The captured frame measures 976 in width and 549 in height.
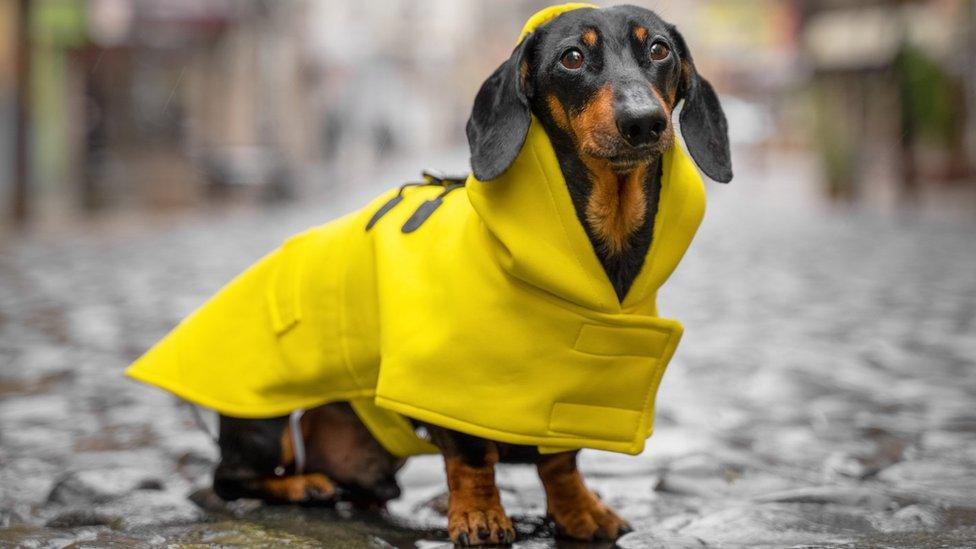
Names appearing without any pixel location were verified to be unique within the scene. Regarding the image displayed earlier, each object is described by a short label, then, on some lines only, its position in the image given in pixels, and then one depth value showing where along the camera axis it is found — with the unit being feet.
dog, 8.29
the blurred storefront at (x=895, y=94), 59.00
